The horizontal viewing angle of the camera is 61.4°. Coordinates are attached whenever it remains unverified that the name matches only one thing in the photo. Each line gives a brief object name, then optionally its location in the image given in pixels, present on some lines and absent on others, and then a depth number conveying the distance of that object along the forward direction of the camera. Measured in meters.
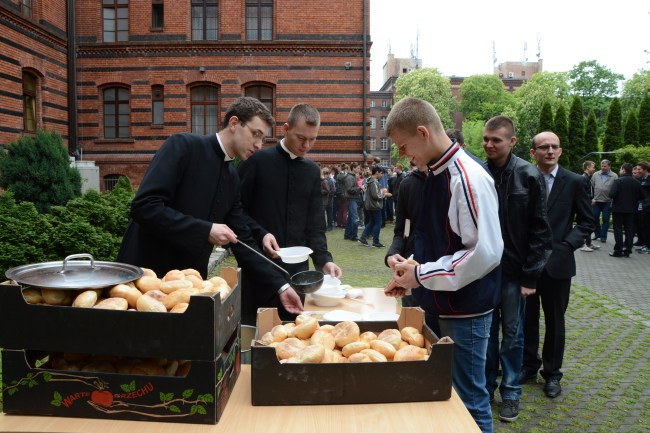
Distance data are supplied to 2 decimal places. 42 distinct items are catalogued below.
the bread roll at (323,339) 2.11
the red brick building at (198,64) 21.28
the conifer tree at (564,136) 30.99
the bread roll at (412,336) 2.19
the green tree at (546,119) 35.14
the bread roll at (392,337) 2.16
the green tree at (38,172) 11.92
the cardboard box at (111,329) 1.75
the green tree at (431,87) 63.59
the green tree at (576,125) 32.03
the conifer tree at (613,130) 27.08
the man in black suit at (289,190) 4.13
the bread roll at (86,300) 1.78
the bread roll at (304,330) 2.24
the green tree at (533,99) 60.44
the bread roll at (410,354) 1.99
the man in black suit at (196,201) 2.91
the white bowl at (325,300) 3.63
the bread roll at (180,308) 1.81
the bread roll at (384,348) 2.04
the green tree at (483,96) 70.94
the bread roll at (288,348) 1.99
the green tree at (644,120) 25.30
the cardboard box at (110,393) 1.78
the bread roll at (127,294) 1.86
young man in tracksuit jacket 2.33
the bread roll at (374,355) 1.97
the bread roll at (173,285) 1.98
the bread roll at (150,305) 1.79
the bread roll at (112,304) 1.77
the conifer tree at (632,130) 25.83
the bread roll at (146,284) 2.00
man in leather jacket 4.23
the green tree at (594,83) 64.81
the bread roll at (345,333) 2.16
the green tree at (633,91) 53.19
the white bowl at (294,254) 3.54
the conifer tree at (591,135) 30.86
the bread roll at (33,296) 1.81
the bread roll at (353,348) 2.06
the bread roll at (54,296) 1.82
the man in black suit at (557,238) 4.87
